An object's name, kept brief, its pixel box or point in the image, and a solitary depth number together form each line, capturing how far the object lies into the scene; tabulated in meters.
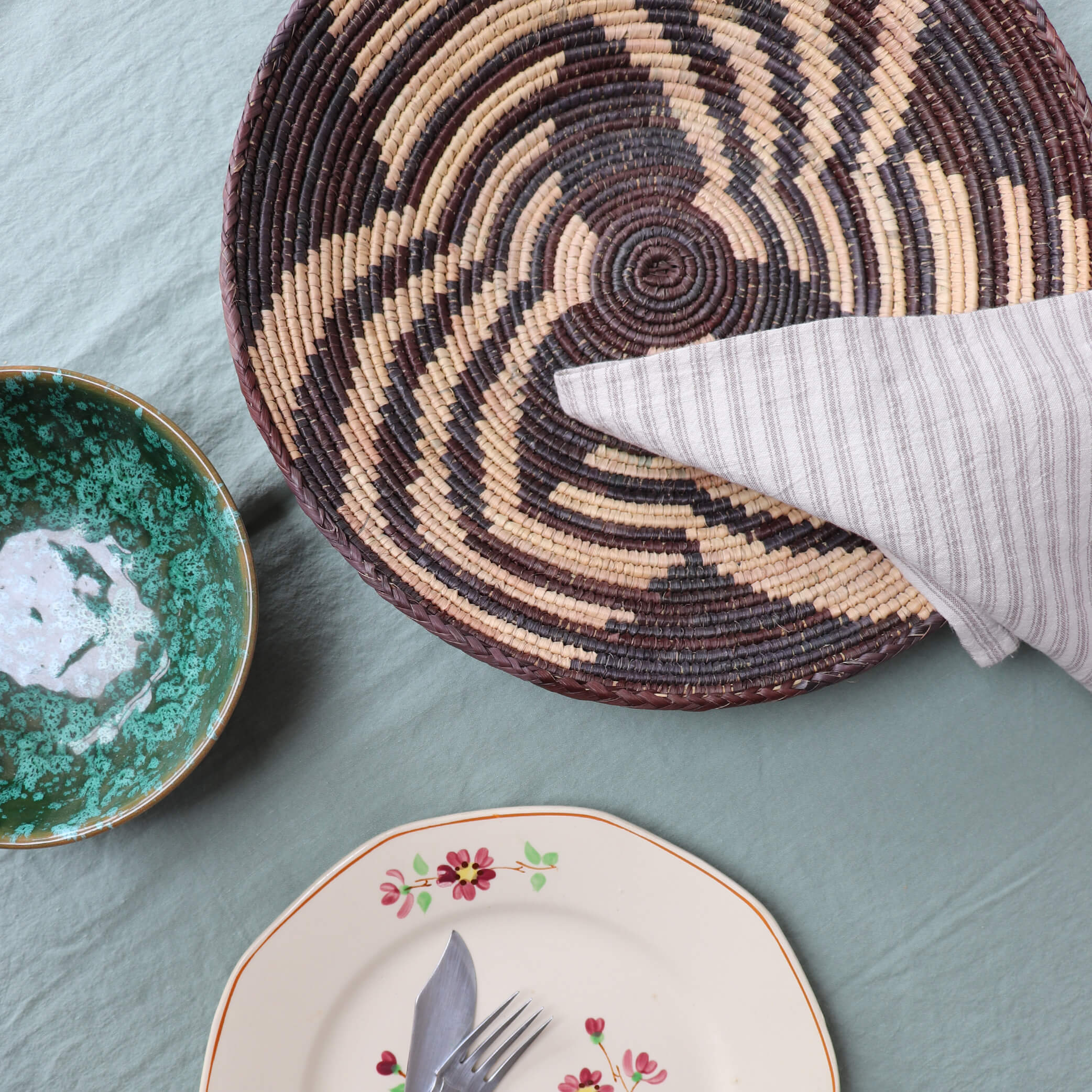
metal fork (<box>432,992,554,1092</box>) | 0.52
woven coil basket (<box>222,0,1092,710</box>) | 0.47
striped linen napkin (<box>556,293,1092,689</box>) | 0.44
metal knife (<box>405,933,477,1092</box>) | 0.52
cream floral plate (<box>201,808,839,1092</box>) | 0.51
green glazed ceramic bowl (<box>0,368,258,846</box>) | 0.51
